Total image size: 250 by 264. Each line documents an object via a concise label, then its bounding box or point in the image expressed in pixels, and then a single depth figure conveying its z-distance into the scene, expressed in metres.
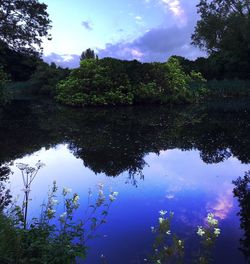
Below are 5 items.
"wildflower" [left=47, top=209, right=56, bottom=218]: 2.62
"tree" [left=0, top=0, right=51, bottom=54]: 12.26
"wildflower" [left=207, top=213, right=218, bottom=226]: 2.08
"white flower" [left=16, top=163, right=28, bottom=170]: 2.97
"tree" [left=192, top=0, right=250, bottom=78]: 25.58
